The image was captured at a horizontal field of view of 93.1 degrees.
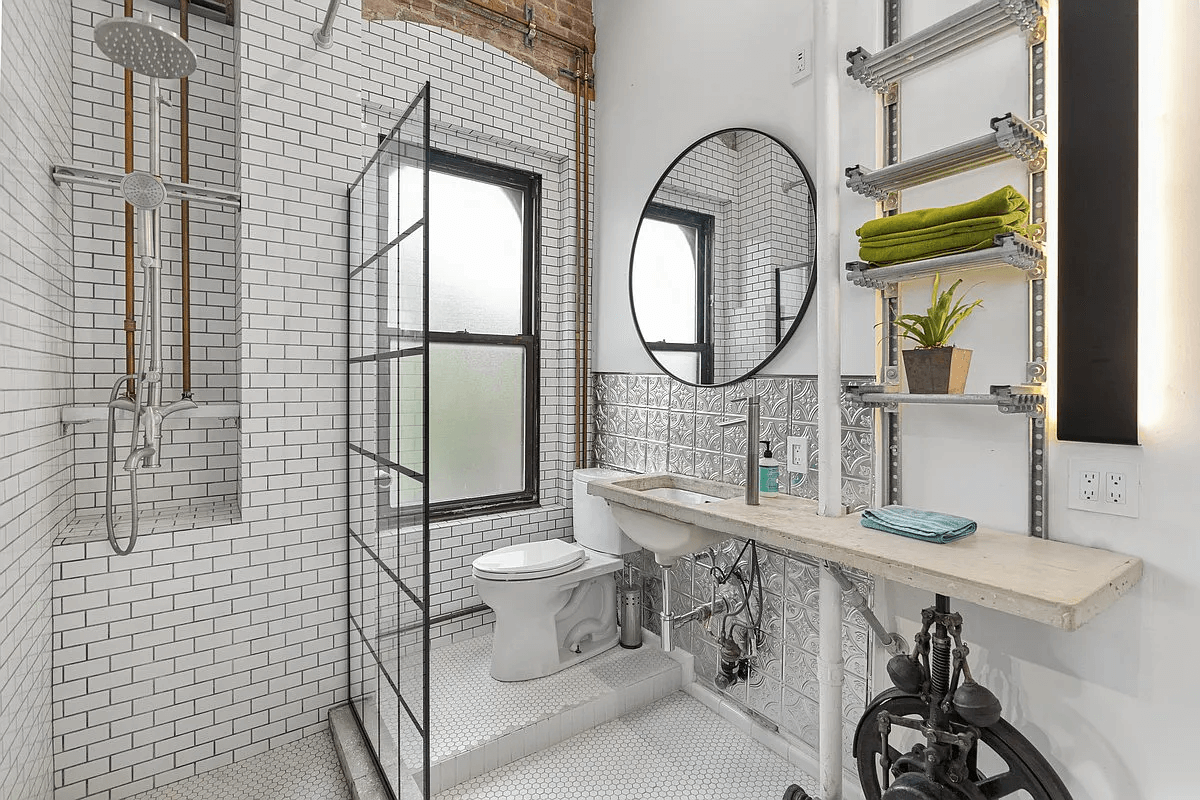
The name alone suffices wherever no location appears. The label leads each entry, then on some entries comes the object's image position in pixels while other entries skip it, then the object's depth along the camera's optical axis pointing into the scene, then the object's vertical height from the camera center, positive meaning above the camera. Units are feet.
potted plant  4.65 +0.34
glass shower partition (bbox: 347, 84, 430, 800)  5.16 -0.60
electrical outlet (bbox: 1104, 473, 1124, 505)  4.15 -0.67
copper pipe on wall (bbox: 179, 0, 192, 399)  6.74 +2.09
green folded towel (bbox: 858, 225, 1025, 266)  4.34 +1.21
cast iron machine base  4.06 -2.53
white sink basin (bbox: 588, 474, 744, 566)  6.45 -1.42
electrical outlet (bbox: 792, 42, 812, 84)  6.27 +3.72
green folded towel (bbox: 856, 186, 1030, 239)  4.22 +1.44
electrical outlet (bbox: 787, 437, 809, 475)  6.37 -0.68
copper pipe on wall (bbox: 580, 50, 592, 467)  9.77 +2.78
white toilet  7.41 -2.74
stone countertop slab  3.43 -1.17
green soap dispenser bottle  6.48 -0.94
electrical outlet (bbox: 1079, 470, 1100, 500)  4.26 -0.68
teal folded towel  4.39 -1.04
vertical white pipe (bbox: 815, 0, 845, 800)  5.17 +0.35
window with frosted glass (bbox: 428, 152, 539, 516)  8.85 +0.92
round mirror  6.62 +1.79
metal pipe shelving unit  4.33 +1.94
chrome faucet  6.12 -0.59
